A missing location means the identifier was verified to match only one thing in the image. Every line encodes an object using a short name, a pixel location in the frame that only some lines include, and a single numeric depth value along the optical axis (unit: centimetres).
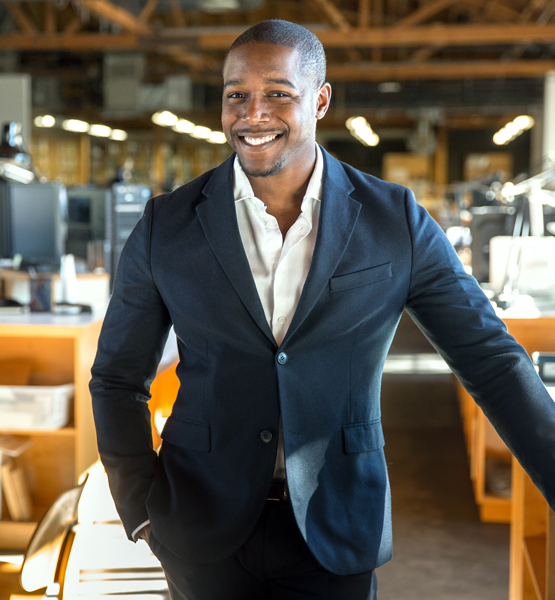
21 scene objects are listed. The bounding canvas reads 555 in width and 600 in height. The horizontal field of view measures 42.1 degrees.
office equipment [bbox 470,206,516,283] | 457
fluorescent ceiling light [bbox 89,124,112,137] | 1638
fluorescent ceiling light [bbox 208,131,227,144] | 1846
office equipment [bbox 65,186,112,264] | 627
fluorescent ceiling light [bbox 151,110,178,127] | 1327
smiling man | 118
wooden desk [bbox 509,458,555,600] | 209
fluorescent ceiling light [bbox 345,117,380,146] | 1594
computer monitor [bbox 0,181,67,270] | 433
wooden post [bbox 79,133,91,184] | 1717
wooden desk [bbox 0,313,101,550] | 300
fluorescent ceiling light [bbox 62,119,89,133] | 1522
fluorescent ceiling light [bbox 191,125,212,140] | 1630
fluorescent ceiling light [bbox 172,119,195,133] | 1471
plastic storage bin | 299
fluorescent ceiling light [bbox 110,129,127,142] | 1798
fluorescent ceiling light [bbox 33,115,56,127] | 1434
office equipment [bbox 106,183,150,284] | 600
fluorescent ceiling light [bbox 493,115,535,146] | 1609
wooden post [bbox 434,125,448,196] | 2025
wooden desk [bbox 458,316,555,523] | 318
